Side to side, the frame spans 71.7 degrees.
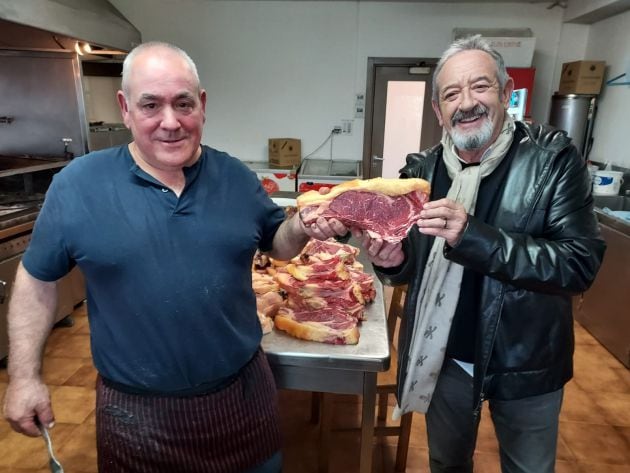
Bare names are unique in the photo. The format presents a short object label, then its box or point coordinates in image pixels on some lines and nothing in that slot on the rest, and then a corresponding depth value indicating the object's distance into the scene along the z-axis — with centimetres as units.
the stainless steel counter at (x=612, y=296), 312
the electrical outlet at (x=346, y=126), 580
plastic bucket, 390
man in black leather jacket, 123
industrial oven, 369
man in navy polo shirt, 119
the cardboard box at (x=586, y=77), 453
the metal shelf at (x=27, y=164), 332
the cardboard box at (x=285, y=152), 563
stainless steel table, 145
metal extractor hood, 271
